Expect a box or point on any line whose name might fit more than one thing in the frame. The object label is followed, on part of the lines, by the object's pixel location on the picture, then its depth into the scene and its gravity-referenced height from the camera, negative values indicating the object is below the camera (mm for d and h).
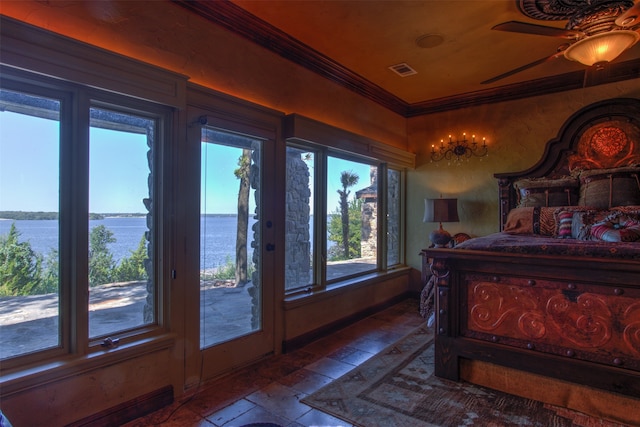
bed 1963 -518
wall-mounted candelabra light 4520 +888
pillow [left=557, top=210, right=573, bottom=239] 3135 -66
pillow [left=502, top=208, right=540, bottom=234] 3584 -55
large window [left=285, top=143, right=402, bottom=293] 3344 -2
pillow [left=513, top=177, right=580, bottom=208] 3717 +272
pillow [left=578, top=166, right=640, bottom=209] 3344 +279
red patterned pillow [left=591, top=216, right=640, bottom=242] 2416 -94
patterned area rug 2031 -1174
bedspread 1964 -188
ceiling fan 2205 +1227
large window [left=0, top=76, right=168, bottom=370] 1764 -14
